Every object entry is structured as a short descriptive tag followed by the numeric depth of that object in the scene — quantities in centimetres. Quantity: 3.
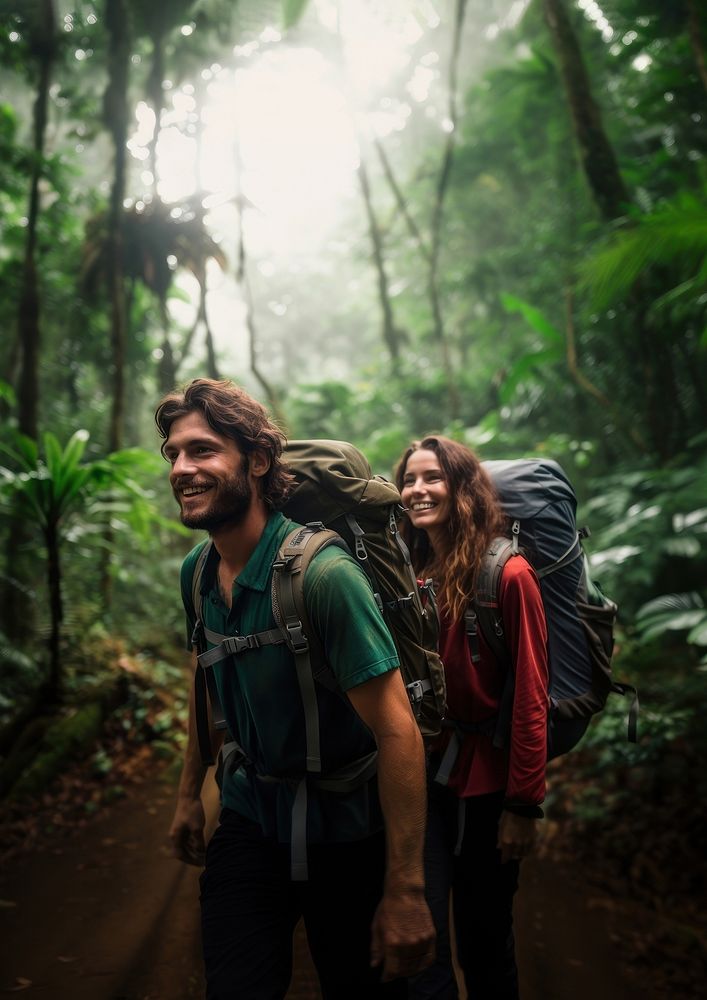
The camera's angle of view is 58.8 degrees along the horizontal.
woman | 208
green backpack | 162
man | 155
